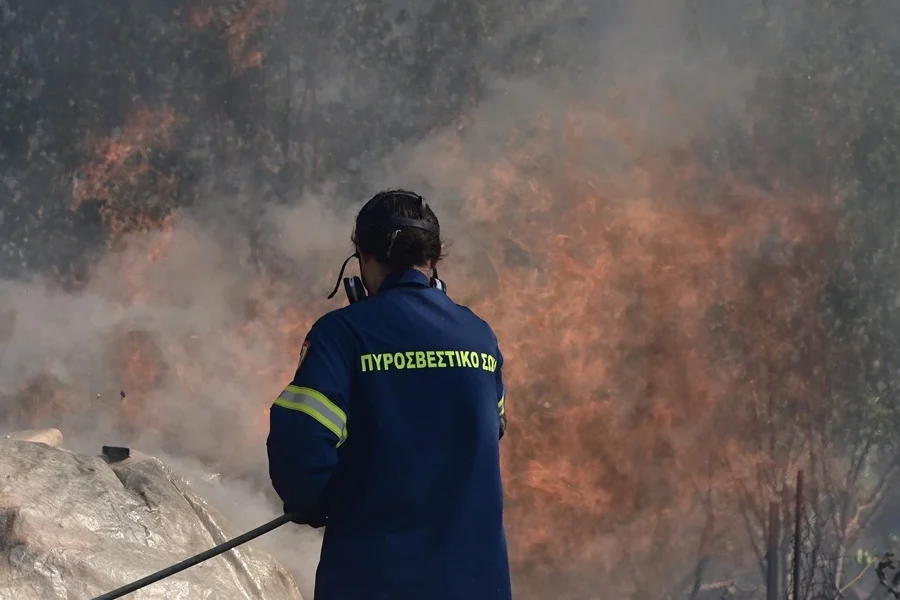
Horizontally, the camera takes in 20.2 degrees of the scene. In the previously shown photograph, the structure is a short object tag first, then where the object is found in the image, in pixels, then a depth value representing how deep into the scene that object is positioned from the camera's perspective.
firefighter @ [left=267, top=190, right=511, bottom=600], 6.45
